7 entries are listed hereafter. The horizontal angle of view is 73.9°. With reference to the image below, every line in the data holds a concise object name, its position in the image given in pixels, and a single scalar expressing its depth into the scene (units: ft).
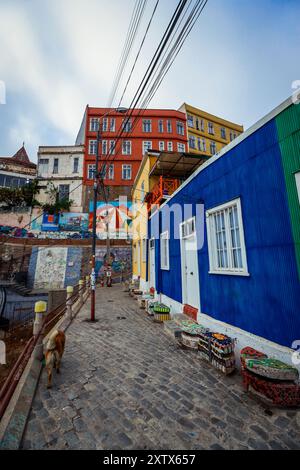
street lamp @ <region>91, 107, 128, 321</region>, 24.64
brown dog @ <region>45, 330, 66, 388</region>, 11.24
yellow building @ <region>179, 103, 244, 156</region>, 98.07
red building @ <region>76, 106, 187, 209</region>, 95.72
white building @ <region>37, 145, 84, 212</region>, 103.04
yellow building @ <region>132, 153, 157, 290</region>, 42.52
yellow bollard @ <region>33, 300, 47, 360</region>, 13.65
